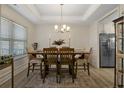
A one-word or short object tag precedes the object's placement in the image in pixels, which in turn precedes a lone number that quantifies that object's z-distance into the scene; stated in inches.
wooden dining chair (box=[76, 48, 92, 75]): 120.3
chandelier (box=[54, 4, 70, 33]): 134.3
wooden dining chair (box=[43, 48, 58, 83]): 104.8
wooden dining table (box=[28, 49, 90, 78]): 104.0
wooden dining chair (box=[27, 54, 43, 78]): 117.4
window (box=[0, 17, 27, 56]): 105.0
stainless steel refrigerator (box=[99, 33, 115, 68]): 157.8
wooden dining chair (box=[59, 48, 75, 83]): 103.1
